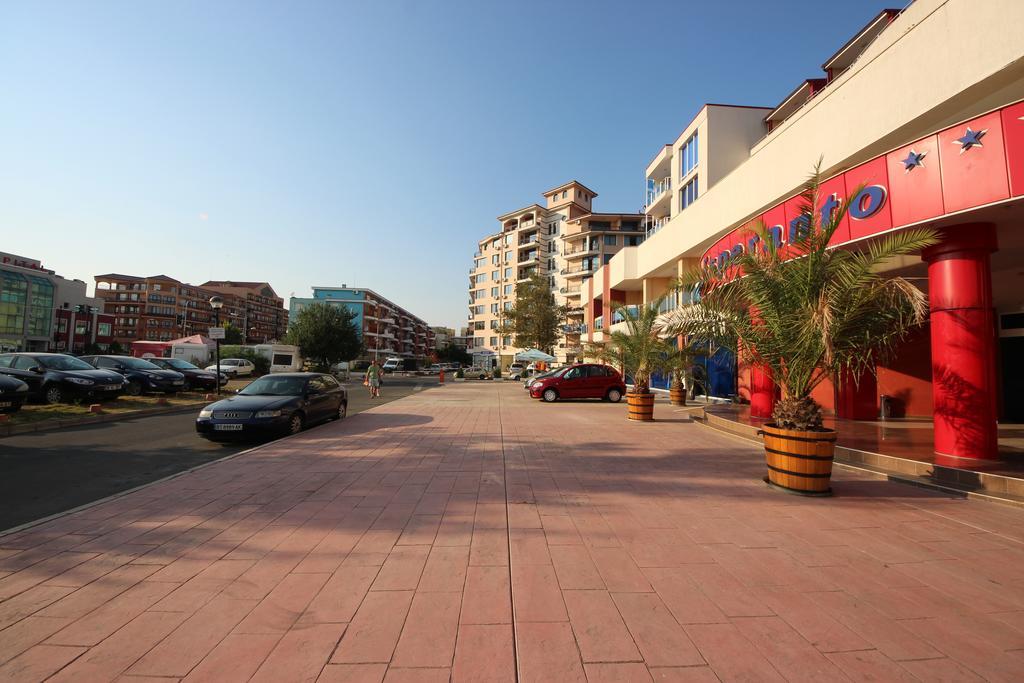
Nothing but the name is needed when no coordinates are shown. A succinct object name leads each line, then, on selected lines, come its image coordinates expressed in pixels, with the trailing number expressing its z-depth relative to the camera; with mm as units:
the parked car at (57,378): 12297
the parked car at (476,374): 42619
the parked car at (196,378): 19219
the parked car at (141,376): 15898
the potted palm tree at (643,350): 11961
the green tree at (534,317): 38844
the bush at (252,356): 37156
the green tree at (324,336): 38938
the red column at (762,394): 10914
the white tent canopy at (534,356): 30734
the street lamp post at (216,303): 18273
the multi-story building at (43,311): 58500
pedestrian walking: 19578
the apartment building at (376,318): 82062
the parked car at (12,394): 10078
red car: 18172
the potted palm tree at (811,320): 5242
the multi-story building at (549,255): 50656
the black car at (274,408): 8234
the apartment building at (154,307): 91062
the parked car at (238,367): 32569
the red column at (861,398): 11992
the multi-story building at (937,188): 6191
